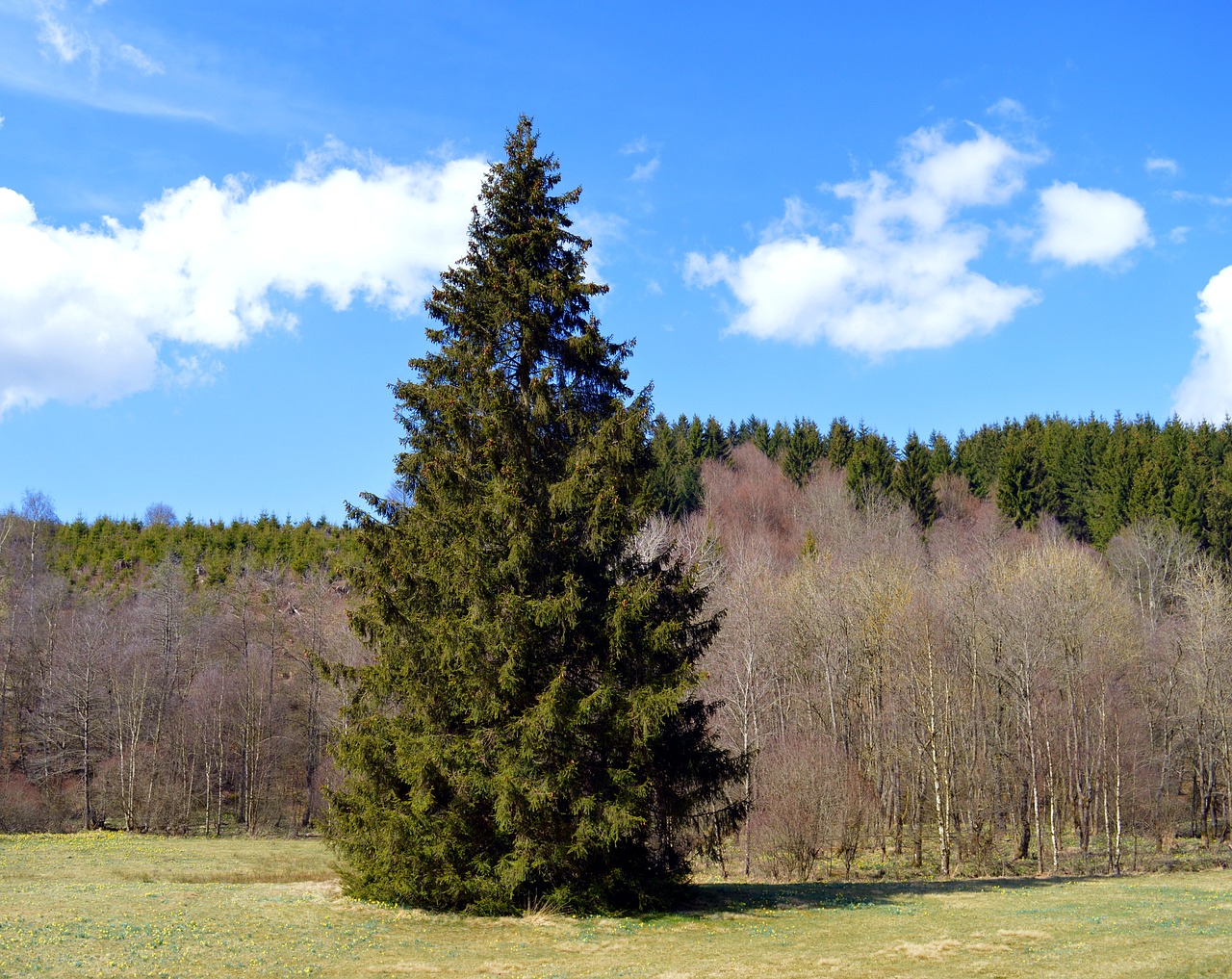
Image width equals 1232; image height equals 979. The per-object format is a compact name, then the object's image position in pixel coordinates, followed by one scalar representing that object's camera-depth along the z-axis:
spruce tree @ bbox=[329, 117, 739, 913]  17.25
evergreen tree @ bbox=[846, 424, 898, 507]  78.31
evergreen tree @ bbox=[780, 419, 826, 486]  88.56
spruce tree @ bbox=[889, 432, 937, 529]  78.56
